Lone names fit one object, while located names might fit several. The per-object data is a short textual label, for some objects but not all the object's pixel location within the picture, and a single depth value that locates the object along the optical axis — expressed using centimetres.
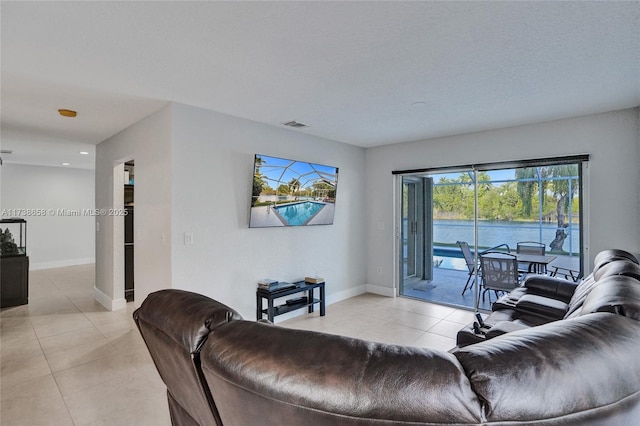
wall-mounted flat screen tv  376
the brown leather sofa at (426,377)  68
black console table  367
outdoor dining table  390
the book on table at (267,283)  374
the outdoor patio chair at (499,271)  396
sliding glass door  376
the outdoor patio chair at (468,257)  462
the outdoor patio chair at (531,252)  399
